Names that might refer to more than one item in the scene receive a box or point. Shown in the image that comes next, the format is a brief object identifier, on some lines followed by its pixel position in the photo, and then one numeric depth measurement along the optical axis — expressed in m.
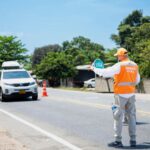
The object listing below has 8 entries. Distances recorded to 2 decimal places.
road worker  9.45
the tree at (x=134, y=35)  46.71
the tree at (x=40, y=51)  106.60
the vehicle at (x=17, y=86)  25.22
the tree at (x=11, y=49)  71.06
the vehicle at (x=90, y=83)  58.27
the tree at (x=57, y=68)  66.00
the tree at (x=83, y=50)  85.75
